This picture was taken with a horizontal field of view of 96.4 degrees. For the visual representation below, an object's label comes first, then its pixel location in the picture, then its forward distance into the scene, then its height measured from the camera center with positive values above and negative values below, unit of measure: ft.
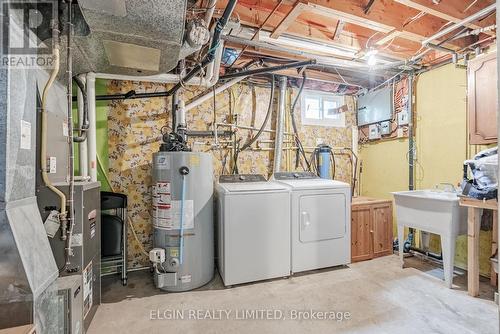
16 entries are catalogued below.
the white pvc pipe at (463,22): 5.95 +4.27
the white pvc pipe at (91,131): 7.48 +1.18
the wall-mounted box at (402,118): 10.34 +2.27
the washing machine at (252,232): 7.38 -2.26
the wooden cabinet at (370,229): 9.35 -2.70
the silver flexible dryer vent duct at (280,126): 10.54 +1.91
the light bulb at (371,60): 8.43 +4.07
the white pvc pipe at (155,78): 7.81 +3.31
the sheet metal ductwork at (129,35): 4.60 +3.18
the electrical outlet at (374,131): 11.75 +1.86
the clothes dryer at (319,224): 8.13 -2.18
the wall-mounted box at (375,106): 11.09 +3.12
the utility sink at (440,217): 7.13 -1.74
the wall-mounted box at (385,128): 11.18 +1.93
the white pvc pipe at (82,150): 7.39 +0.53
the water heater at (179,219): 7.16 -1.74
